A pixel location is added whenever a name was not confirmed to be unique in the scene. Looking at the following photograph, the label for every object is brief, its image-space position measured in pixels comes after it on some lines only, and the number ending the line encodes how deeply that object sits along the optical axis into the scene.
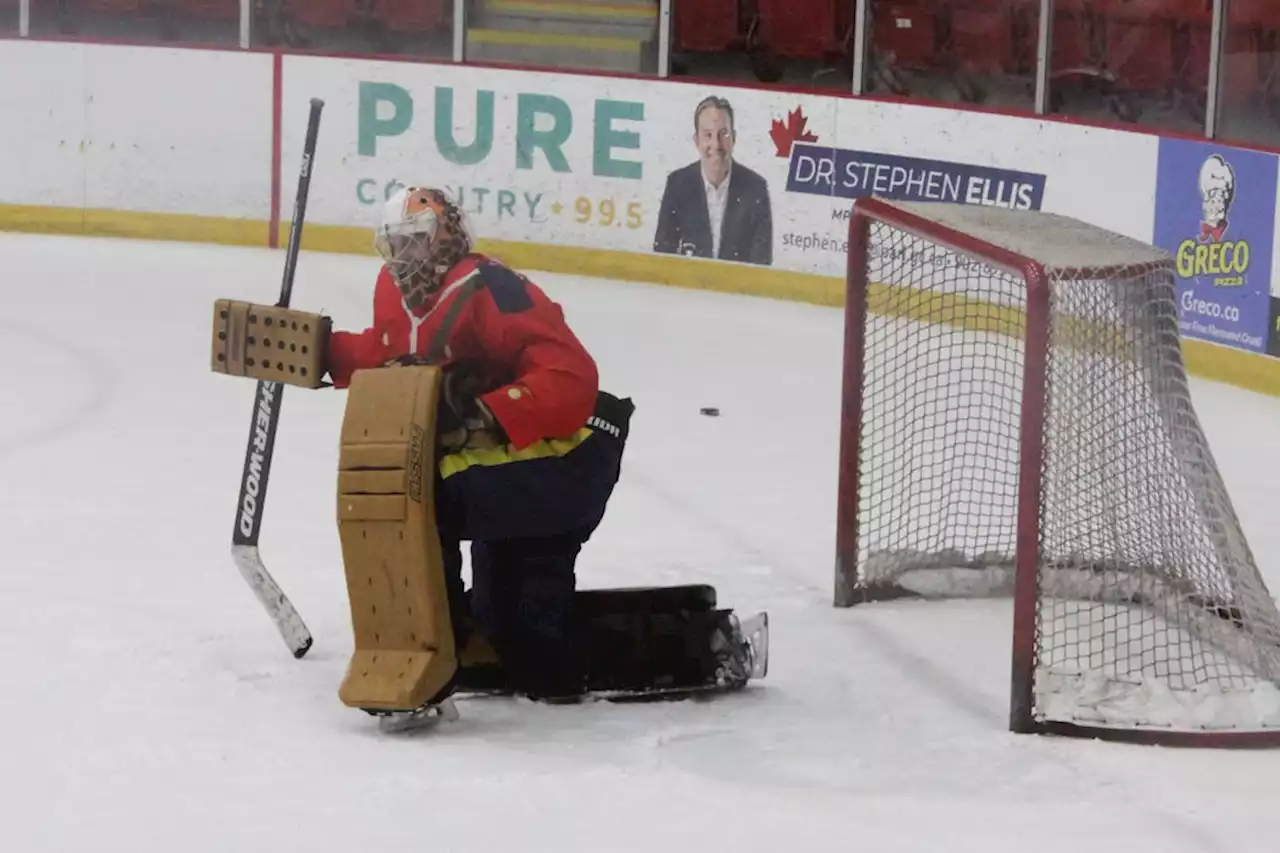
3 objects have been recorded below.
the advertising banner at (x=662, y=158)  18.66
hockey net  8.66
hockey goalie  8.16
